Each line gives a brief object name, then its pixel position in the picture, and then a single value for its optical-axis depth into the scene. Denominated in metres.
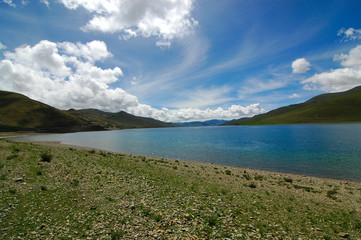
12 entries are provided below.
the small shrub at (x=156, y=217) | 11.30
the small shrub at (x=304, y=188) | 22.82
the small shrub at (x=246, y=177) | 27.48
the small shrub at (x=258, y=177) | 27.69
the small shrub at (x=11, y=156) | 21.49
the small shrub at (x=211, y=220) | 11.26
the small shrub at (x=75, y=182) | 16.26
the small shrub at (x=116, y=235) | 9.19
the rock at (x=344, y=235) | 11.33
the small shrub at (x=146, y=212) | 11.99
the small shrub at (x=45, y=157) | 22.86
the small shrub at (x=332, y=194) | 20.12
